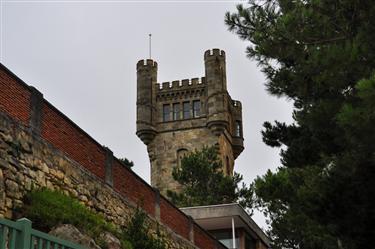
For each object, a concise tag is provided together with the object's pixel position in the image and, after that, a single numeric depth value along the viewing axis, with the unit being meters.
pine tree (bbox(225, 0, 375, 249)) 10.59
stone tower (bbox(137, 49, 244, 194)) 64.19
